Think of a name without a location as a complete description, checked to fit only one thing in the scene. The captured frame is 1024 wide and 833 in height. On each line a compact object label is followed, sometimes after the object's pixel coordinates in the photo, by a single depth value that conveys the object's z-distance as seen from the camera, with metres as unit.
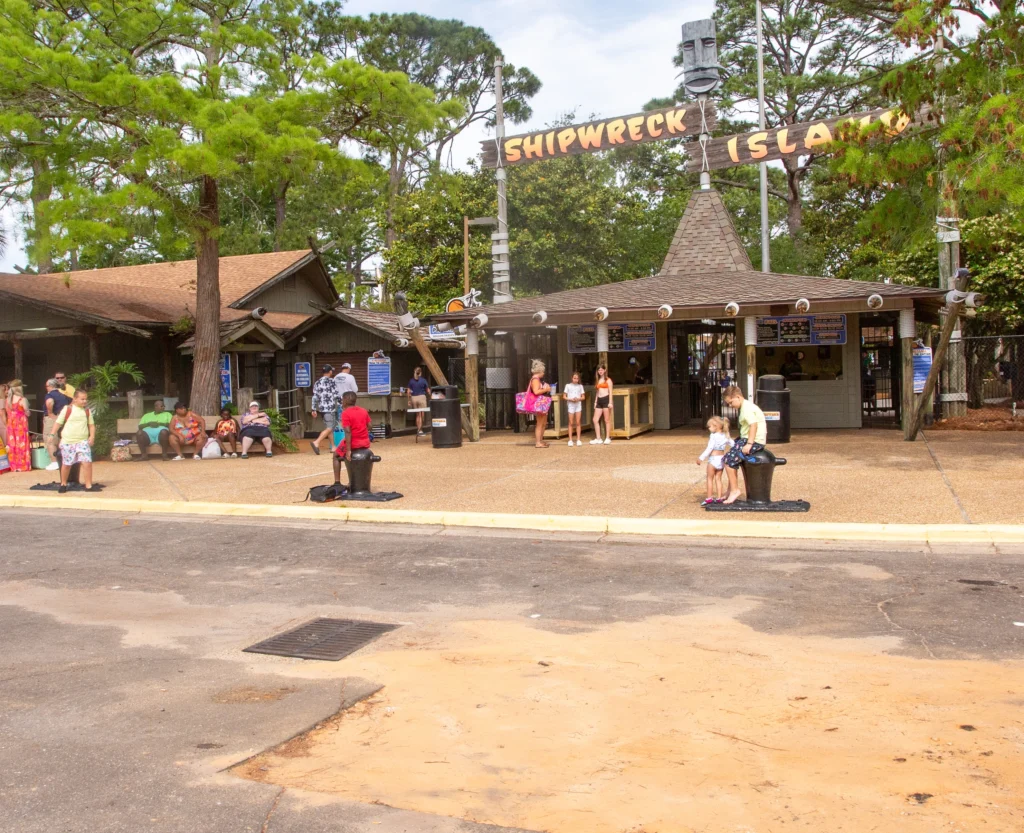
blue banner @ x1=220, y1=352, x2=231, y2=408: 22.50
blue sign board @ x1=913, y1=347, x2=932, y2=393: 21.19
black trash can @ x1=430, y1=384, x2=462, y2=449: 18.64
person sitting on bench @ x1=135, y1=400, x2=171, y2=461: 18.16
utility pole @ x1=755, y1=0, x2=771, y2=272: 29.81
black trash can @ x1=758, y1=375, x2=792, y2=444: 16.98
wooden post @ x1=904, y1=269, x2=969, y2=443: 15.40
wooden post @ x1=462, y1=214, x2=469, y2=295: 29.61
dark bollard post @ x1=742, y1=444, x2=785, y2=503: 10.84
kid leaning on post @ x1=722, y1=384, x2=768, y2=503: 10.88
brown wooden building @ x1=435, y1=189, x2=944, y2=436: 17.59
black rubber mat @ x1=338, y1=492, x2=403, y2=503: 12.42
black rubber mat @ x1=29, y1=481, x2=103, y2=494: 14.38
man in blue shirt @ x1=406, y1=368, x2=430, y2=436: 21.41
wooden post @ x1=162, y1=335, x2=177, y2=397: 23.23
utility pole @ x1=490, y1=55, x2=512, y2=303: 24.05
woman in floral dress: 16.45
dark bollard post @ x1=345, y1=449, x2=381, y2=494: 12.48
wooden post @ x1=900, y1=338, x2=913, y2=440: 17.05
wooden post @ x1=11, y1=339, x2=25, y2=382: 21.66
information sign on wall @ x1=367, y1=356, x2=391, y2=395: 22.67
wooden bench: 18.67
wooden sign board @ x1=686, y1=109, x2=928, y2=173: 19.97
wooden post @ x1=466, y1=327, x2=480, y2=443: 19.67
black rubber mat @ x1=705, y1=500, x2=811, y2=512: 10.69
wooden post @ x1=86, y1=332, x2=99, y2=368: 20.97
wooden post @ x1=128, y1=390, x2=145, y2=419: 19.16
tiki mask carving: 23.06
